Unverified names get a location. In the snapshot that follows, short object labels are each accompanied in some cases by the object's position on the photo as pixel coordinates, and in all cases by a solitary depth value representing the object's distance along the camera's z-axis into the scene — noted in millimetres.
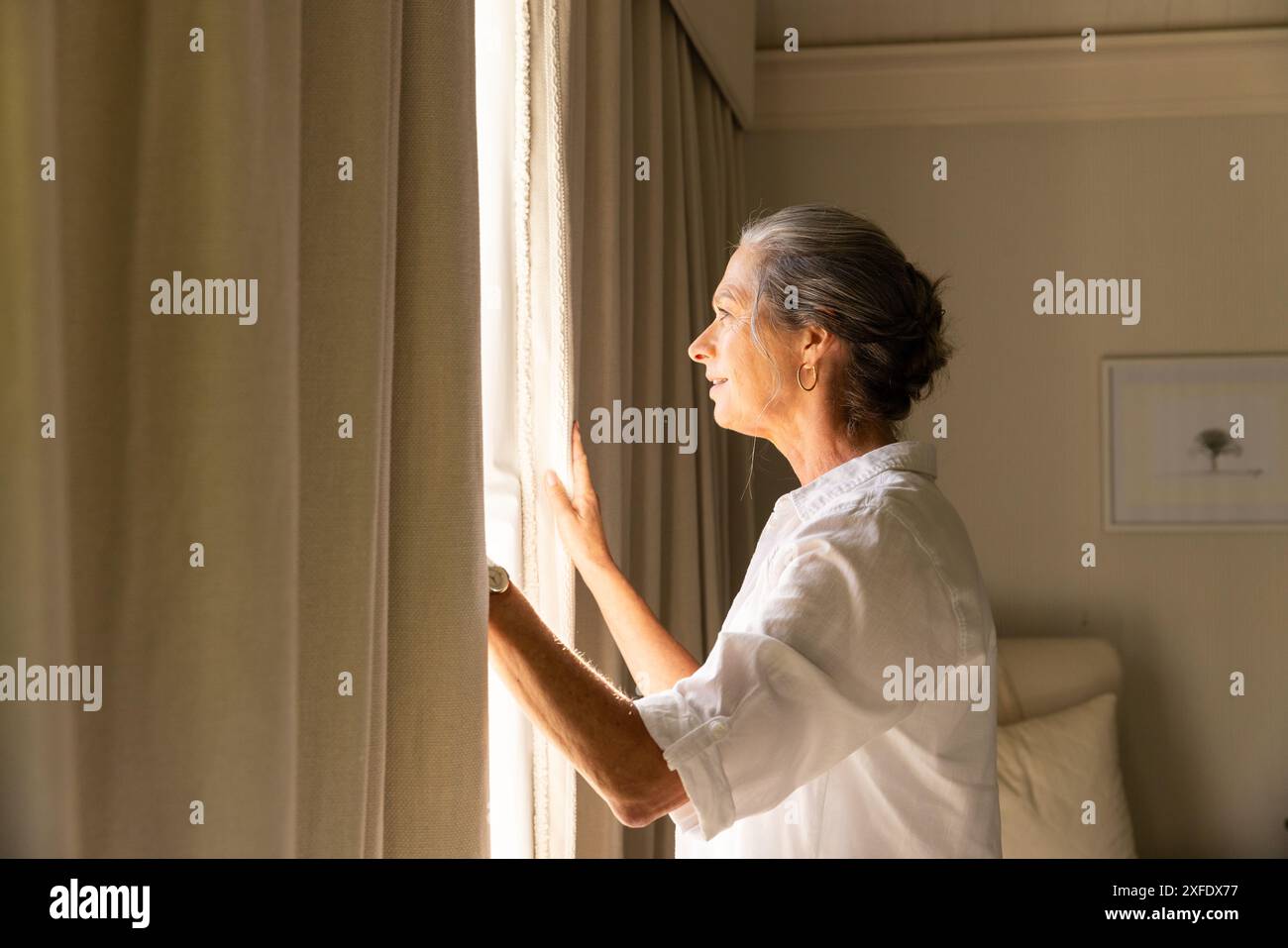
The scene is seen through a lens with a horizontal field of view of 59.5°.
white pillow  2525
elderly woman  966
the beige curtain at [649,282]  1813
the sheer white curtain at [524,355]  1545
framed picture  2963
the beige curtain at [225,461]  679
